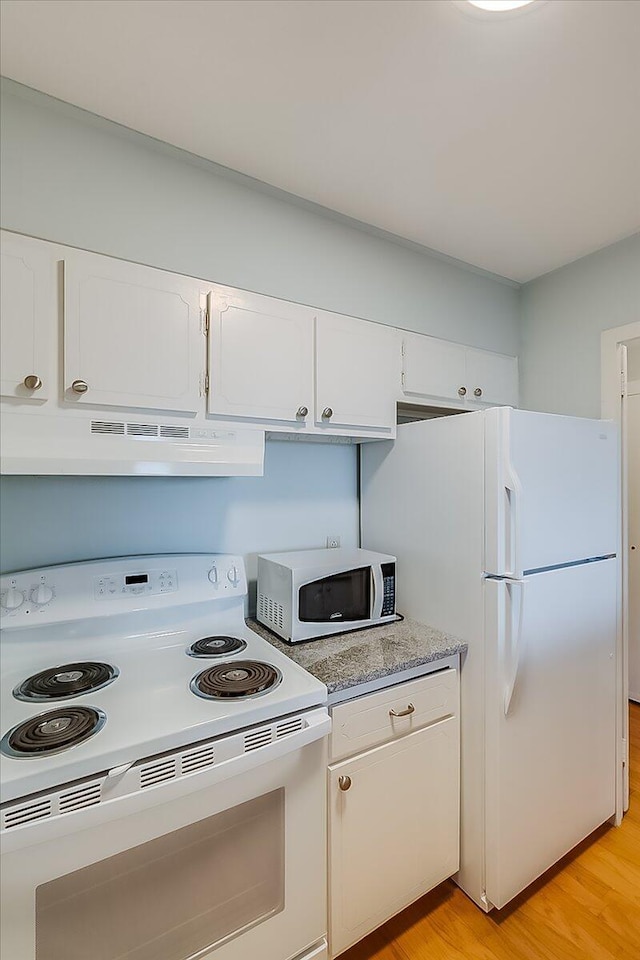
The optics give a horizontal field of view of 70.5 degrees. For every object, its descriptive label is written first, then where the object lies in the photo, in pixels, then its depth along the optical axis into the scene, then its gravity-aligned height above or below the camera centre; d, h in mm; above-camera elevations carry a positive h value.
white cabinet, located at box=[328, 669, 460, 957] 1339 -1025
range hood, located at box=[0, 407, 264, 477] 1205 +114
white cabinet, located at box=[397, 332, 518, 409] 2002 +532
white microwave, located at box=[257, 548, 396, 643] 1618 -406
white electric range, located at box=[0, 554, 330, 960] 915 -649
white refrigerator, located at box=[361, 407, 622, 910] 1504 -445
